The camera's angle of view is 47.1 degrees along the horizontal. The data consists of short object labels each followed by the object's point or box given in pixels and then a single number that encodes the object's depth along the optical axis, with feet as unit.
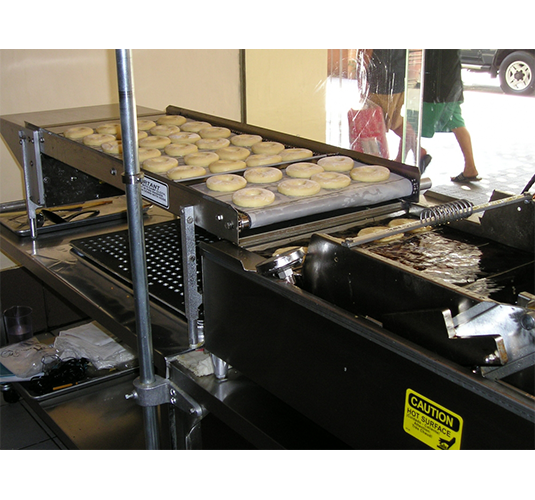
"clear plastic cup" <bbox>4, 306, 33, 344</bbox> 8.90
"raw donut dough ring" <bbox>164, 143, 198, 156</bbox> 5.82
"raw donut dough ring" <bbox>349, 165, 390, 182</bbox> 4.97
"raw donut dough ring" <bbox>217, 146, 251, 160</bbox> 5.64
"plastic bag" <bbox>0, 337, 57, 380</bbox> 7.48
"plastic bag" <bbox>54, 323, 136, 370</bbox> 7.72
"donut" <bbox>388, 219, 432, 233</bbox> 4.55
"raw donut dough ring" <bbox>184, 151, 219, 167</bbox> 5.50
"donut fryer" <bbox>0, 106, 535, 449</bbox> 2.73
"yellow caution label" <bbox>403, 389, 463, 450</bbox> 2.74
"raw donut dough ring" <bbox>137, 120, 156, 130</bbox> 6.78
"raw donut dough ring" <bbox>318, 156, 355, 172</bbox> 5.21
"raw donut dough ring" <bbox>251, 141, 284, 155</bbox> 5.70
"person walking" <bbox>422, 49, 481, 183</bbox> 13.39
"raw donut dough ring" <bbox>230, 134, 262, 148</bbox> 6.04
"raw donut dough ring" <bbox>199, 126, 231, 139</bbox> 6.34
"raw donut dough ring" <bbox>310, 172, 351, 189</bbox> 4.86
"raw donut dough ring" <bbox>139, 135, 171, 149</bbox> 6.05
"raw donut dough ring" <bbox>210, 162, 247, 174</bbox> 5.32
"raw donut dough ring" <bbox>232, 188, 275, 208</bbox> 4.43
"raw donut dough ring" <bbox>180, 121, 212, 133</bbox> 6.68
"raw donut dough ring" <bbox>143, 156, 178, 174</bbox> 5.25
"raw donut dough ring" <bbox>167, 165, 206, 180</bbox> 5.11
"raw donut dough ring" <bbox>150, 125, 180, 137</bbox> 6.51
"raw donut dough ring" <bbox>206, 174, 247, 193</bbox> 4.83
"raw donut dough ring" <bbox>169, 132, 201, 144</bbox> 6.16
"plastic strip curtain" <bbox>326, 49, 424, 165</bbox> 13.12
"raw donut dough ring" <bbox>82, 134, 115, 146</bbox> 5.94
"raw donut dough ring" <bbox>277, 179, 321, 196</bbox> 4.73
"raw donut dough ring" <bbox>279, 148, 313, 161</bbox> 5.63
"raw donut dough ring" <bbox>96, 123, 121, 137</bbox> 6.31
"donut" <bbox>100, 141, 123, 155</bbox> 5.53
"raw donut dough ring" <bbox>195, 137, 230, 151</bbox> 6.00
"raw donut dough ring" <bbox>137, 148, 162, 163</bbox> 5.59
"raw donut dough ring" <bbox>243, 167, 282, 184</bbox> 5.05
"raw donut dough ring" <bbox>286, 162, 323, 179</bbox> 5.09
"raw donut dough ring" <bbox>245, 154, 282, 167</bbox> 5.46
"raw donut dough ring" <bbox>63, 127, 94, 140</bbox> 6.21
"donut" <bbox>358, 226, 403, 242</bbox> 4.40
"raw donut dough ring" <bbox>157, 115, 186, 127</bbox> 6.97
